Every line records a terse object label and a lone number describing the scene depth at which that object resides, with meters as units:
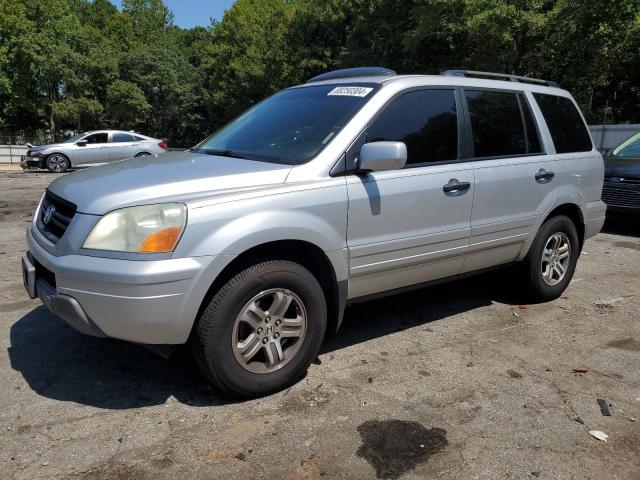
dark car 8.59
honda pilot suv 2.96
